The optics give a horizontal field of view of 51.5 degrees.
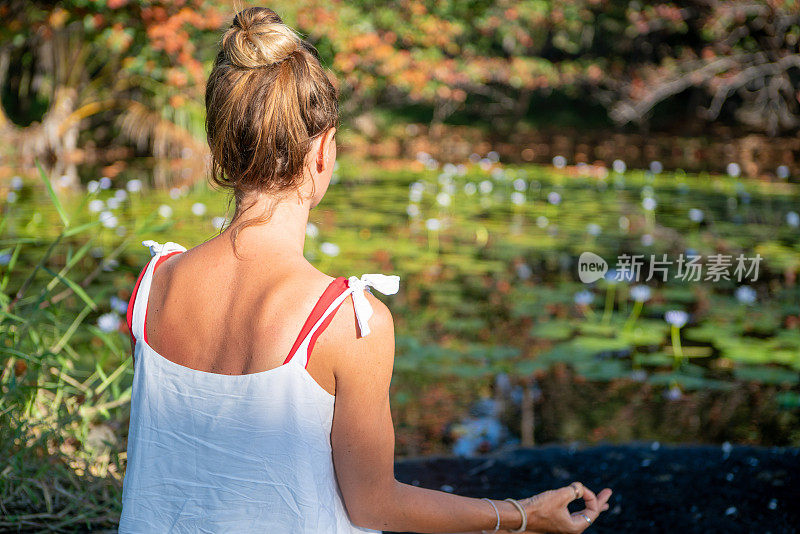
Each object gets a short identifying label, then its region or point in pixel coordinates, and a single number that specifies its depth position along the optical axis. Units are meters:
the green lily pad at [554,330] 4.09
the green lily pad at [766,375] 3.55
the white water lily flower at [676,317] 3.38
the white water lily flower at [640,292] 3.57
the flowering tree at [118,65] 9.11
